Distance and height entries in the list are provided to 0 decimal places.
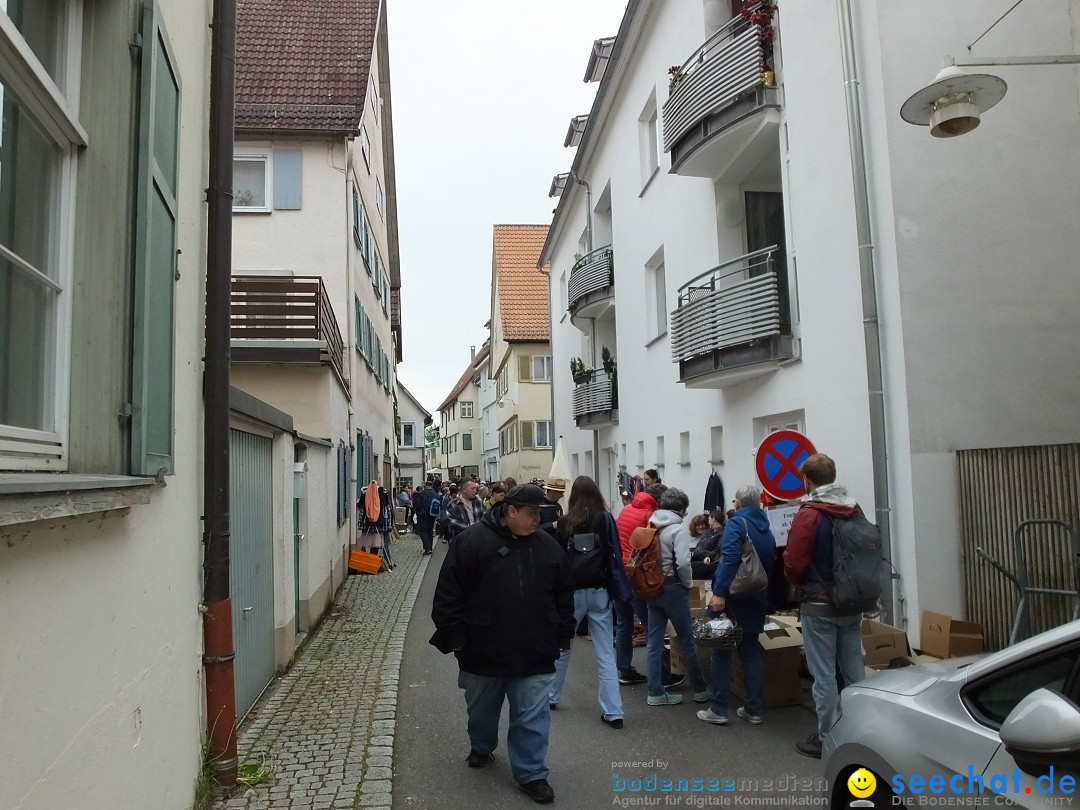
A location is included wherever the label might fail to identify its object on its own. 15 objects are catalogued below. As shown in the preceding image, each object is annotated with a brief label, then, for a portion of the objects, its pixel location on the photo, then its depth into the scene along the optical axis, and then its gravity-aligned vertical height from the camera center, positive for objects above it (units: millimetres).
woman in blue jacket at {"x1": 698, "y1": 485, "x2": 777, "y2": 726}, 5875 -1016
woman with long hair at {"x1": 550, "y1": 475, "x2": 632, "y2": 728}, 6086 -768
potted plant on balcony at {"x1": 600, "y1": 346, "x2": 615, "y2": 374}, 19359 +2529
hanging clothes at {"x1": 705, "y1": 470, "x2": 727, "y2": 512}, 11547 -403
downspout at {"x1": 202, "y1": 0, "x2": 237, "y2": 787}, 4645 -59
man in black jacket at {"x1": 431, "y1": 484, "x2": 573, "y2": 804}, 4629 -813
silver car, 2195 -896
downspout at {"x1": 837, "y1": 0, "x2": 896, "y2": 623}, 7301 +1443
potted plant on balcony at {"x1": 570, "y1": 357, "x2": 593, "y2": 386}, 20500 +2414
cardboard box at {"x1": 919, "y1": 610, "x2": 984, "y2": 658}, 6645 -1459
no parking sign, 7090 +4
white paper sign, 6672 -476
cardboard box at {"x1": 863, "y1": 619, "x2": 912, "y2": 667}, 6566 -1499
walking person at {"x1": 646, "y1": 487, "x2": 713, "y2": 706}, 6375 -1108
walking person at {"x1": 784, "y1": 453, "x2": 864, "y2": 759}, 5023 -840
